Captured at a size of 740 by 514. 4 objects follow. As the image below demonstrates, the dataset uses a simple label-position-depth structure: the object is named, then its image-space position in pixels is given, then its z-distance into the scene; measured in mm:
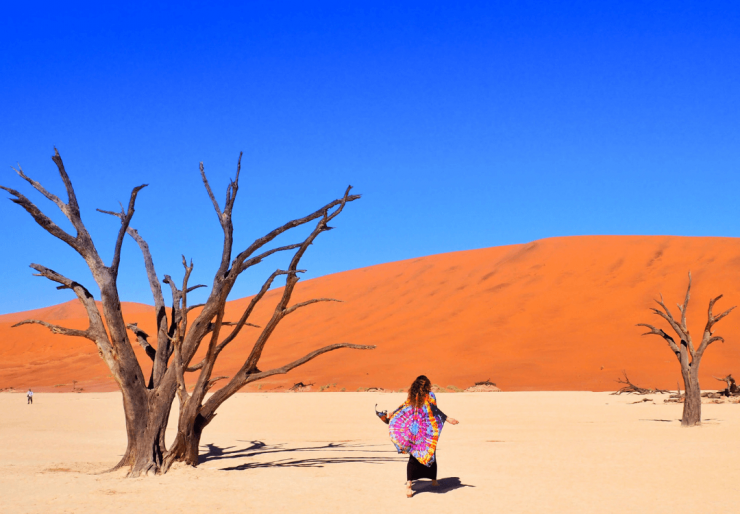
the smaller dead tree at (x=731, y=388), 21891
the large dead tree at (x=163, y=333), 8711
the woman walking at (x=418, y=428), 7793
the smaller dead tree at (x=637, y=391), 24550
